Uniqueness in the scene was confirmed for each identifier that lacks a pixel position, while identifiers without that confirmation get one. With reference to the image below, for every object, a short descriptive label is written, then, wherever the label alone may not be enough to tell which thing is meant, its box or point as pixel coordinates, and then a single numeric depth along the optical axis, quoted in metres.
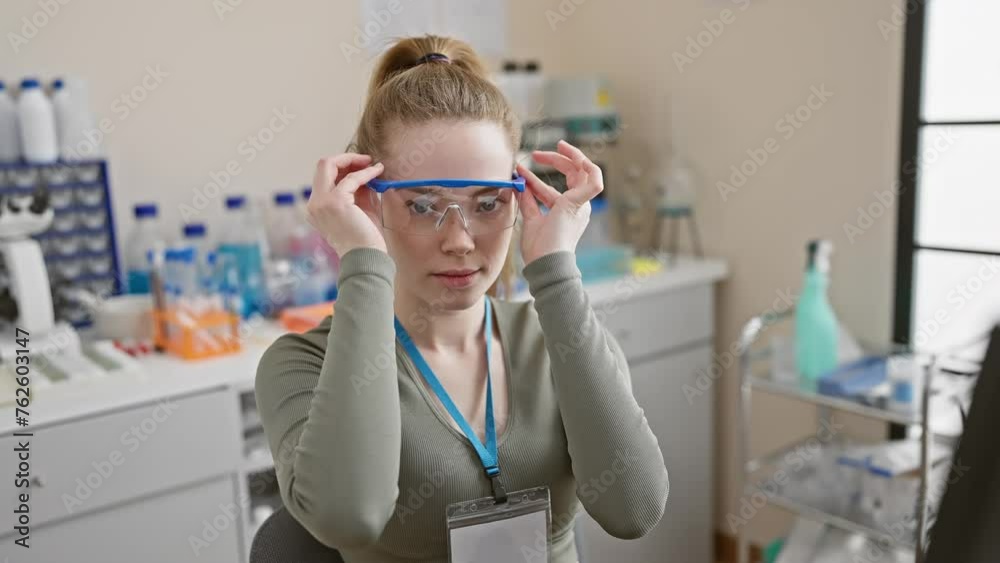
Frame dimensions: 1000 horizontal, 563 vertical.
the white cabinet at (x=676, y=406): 2.50
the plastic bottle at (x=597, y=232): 2.75
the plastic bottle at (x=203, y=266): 2.05
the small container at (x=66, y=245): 2.00
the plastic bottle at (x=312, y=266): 2.20
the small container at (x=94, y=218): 2.03
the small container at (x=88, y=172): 2.00
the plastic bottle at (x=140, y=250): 2.14
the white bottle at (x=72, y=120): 1.99
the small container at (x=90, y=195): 2.03
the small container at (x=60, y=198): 1.98
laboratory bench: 1.57
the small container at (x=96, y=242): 2.04
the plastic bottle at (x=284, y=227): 2.31
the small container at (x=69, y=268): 2.00
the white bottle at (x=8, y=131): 1.94
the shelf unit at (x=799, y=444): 1.81
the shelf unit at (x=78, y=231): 1.98
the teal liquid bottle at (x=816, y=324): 2.18
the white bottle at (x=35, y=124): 1.91
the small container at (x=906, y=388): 2.00
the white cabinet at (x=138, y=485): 1.57
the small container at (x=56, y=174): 1.96
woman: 1.08
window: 2.12
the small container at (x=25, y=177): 1.92
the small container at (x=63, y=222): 1.99
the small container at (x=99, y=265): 2.04
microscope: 1.81
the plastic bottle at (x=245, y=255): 2.16
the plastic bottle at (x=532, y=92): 2.71
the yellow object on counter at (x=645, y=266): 2.59
